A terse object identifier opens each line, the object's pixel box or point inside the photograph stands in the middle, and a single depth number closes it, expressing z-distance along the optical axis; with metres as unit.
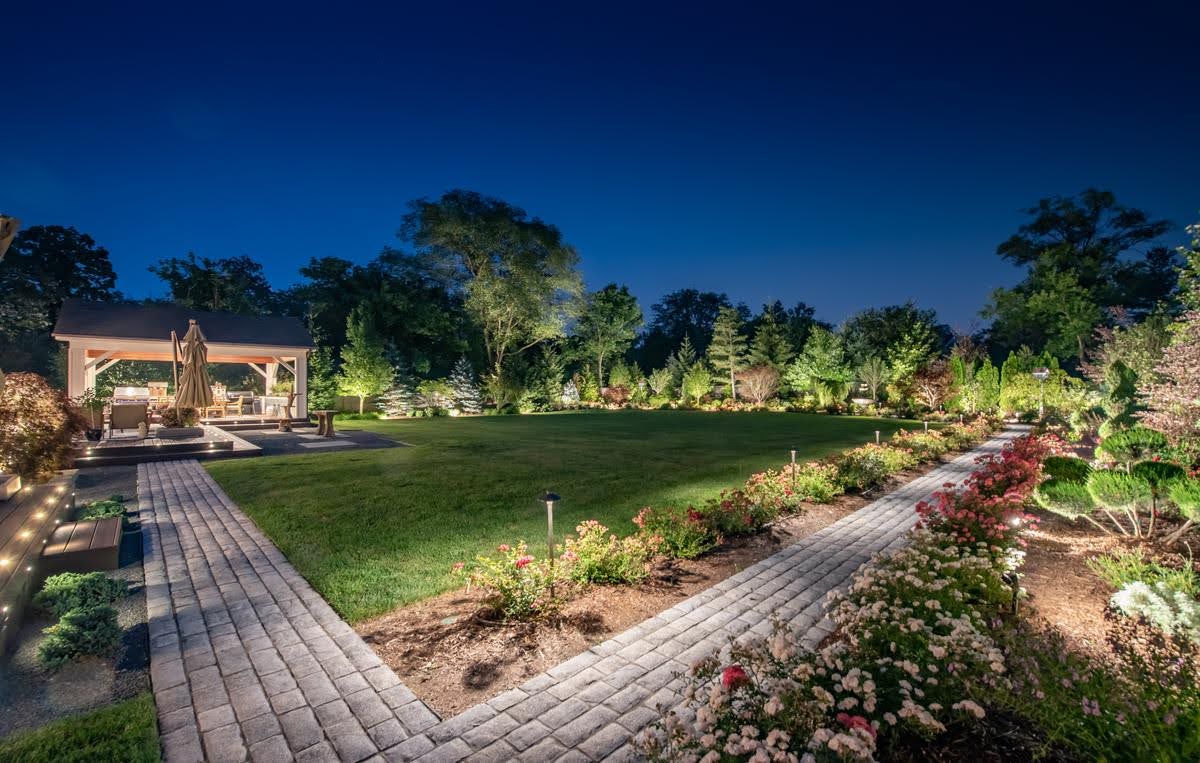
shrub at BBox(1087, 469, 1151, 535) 4.57
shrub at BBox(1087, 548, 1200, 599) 3.60
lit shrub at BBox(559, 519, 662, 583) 4.13
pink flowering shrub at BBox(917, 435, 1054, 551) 4.17
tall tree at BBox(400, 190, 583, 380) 28.14
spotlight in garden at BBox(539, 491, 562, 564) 3.87
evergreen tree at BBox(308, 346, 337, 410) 21.52
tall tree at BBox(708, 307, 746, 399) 33.19
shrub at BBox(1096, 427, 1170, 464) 6.26
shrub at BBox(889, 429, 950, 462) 10.71
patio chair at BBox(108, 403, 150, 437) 11.41
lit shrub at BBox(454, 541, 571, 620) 3.53
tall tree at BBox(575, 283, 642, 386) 36.66
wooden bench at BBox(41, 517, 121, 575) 4.05
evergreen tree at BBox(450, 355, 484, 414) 24.77
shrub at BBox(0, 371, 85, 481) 5.85
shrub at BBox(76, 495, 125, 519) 5.50
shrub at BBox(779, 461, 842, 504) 7.02
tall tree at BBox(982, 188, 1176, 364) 29.52
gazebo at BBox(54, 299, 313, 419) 13.55
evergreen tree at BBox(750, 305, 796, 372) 32.88
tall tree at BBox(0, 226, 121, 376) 22.42
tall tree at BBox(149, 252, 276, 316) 28.61
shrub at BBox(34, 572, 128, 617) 3.43
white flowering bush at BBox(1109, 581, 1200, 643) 2.98
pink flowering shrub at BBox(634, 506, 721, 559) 4.82
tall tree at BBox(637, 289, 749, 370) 49.44
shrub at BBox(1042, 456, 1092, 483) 5.54
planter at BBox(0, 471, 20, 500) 4.95
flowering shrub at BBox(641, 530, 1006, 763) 1.68
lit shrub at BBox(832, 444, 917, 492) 7.71
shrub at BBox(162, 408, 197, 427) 11.79
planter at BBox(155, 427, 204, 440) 10.73
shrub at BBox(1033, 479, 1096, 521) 4.84
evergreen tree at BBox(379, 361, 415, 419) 22.67
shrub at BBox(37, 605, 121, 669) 2.87
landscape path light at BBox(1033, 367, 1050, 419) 20.38
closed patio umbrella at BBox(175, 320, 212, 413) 10.87
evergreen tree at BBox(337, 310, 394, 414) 21.50
